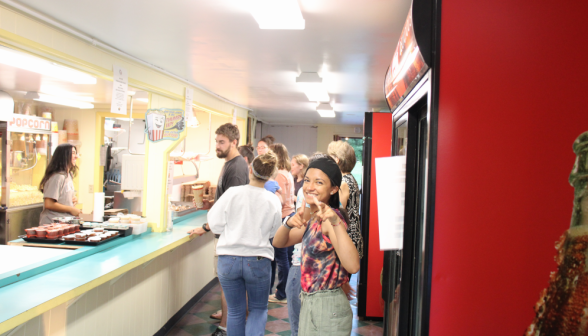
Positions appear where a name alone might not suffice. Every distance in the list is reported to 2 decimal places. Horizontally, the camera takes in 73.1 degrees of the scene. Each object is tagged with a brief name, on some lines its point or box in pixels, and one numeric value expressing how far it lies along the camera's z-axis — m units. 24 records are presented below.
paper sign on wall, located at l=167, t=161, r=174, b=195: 4.41
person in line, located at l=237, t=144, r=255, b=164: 5.26
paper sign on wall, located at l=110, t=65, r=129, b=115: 3.24
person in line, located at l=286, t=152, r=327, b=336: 2.74
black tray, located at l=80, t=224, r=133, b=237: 3.51
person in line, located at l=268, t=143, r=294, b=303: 4.58
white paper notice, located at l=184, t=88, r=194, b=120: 4.82
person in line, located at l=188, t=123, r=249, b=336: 3.67
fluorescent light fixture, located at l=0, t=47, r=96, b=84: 3.07
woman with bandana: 1.77
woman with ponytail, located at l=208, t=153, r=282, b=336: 2.91
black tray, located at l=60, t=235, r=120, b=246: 3.04
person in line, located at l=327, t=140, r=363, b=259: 2.64
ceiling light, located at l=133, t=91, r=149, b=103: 5.75
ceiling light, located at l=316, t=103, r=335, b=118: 6.49
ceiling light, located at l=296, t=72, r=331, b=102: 4.05
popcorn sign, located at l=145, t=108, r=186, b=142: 4.16
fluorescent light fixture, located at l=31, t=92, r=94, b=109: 6.32
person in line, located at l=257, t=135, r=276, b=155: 5.79
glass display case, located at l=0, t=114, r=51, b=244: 6.02
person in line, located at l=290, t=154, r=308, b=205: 4.86
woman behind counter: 4.20
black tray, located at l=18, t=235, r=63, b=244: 3.01
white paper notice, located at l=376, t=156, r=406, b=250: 1.65
